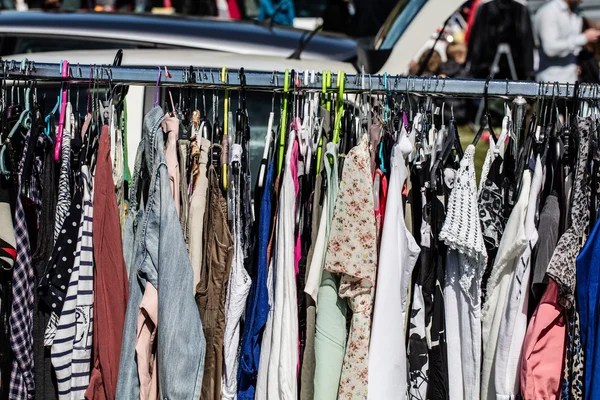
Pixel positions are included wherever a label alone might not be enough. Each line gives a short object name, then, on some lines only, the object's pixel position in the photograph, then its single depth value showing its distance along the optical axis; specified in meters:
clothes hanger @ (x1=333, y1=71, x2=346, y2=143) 4.95
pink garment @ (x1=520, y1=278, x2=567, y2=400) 4.73
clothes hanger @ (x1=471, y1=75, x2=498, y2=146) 4.92
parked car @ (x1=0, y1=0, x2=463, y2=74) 8.34
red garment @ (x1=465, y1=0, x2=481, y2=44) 17.66
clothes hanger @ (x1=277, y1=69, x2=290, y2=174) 4.96
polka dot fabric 4.75
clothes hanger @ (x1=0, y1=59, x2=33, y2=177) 4.86
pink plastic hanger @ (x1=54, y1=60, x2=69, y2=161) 4.95
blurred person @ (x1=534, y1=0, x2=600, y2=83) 13.92
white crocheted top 4.67
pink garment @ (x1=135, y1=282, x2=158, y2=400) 4.78
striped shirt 4.76
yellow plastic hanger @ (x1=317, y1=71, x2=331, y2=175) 4.96
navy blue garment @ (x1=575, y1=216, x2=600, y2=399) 4.70
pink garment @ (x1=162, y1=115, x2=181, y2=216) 4.83
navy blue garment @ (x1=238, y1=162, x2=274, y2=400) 4.86
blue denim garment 4.69
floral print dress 4.66
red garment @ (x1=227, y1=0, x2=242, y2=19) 15.58
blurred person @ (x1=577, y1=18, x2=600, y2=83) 14.74
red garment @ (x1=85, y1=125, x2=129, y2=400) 4.82
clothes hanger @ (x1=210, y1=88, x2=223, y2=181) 4.95
